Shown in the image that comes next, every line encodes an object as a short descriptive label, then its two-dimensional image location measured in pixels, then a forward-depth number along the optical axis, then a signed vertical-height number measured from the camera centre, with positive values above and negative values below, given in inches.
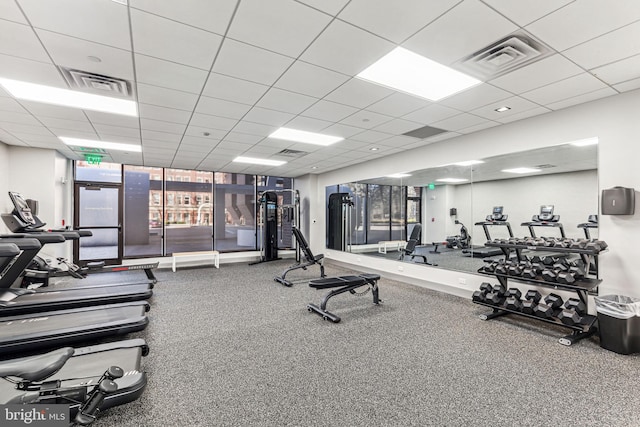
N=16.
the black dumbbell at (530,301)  137.4 -42.2
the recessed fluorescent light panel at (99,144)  200.8 +52.7
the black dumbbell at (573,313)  122.6 -42.8
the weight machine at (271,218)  334.6 -3.4
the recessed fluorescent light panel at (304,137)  183.2 +53.6
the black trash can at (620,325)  109.3 -42.9
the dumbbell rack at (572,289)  121.6 -33.9
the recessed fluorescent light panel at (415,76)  101.4 +55.2
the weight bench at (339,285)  151.9 -40.9
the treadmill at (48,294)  117.3 -44.0
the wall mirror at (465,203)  148.0 +9.2
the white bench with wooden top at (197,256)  285.6 -42.7
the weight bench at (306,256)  246.4 -35.9
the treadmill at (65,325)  102.6 -46.1
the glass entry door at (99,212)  271.5 +2.9
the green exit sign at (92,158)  246.8 +49.8
